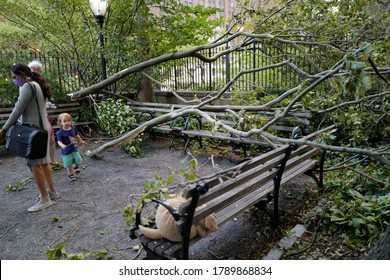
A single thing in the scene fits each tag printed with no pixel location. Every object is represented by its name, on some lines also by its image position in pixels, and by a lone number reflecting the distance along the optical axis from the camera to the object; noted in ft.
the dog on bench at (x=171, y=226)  9.02
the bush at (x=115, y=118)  25.40
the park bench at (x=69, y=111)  29.89
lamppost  25.61
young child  18.78
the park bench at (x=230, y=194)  8.37
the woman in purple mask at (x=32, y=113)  14.40
